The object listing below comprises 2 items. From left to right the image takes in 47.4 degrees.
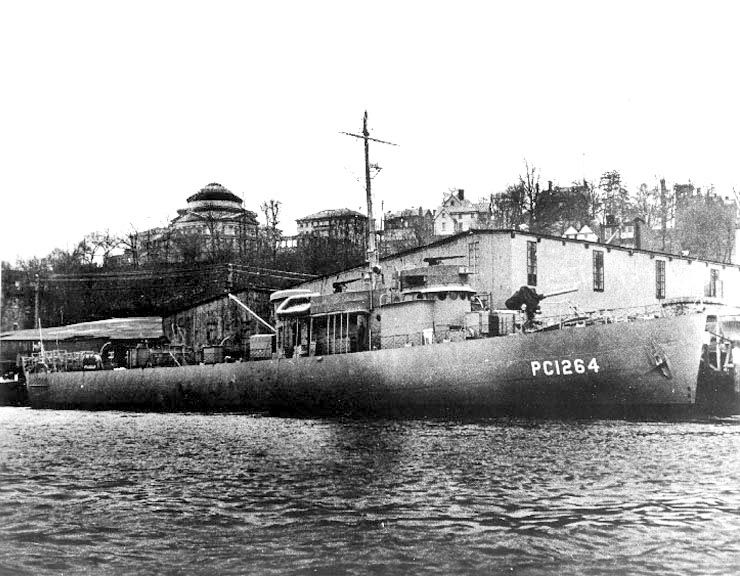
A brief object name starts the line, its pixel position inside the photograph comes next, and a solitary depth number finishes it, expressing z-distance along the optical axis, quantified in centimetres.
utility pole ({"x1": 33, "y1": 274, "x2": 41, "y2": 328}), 5282
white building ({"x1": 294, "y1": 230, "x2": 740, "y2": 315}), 3222
